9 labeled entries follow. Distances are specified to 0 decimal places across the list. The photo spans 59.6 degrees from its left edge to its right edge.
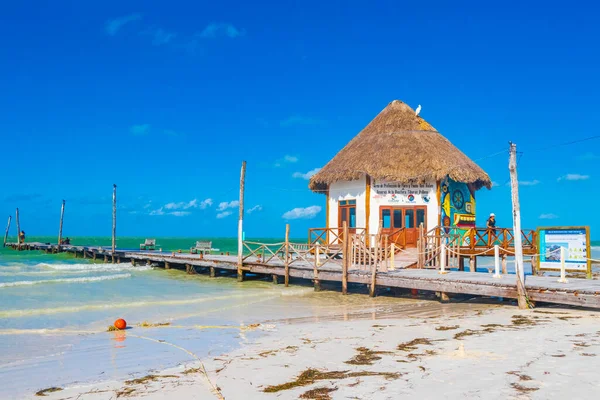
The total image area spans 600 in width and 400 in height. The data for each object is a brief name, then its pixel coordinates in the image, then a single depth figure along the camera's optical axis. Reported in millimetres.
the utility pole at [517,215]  12703
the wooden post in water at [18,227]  60400
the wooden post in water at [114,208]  38000
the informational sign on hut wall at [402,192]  22109
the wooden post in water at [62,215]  50350
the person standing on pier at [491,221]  20016
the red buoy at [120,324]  11578
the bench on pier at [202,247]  33188
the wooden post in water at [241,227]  21453
